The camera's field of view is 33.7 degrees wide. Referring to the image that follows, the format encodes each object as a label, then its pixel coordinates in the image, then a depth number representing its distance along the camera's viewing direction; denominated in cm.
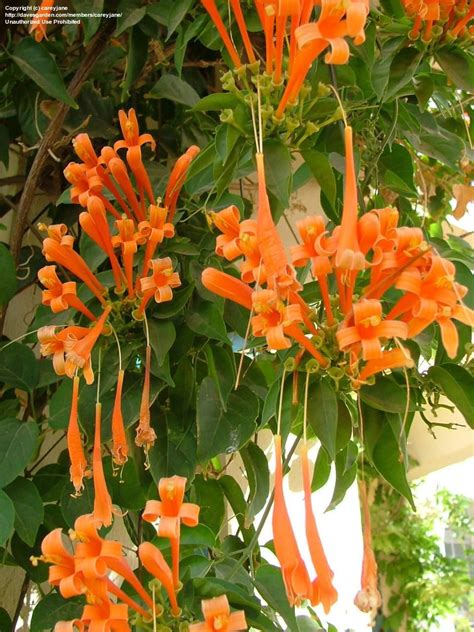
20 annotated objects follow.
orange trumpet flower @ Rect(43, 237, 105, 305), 68
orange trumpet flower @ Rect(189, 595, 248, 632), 53
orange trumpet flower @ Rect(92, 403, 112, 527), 56
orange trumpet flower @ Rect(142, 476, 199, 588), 55
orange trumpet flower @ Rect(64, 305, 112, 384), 61
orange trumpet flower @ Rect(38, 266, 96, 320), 68
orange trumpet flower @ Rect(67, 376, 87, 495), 59
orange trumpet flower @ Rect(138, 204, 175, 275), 71
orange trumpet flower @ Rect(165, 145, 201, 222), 73
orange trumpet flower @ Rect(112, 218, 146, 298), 69
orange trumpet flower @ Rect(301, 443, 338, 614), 47
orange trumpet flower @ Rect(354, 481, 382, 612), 50
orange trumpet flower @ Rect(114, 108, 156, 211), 74
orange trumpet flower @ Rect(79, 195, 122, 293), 67
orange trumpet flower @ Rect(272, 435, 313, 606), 47
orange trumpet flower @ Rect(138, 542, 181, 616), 56
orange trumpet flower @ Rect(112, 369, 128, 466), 60
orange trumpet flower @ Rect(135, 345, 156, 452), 64
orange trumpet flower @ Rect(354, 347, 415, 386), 50
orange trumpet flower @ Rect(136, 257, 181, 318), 68
